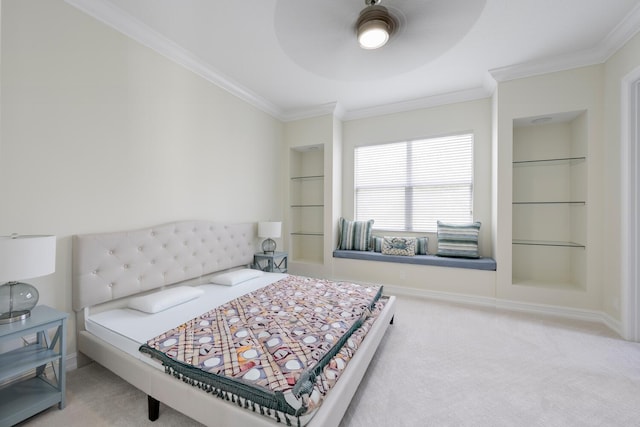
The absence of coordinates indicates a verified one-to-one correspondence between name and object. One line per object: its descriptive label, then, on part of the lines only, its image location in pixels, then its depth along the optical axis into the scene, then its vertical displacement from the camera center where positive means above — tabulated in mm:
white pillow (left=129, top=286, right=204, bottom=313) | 2094 -741
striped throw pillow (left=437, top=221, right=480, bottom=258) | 3506 -358
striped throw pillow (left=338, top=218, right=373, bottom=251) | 4207 -352
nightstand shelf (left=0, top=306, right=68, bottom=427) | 1415 -891
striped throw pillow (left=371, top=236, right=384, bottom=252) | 4211 -480
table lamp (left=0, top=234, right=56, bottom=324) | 1365 -311
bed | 1296 -802
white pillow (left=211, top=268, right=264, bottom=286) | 2859 -735
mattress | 1688 -814
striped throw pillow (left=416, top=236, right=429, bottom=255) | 3928 -487
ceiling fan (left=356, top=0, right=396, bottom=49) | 1950 +1492
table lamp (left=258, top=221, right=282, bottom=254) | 3693 -228
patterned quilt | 1188 -785
